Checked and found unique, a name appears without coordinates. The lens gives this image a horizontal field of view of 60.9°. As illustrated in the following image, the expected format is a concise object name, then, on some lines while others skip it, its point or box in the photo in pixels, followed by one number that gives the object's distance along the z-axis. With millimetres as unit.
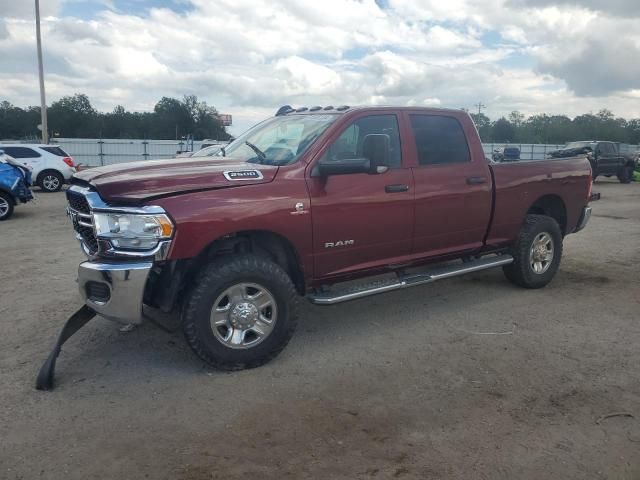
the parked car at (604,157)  22109
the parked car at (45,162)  16766
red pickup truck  3736
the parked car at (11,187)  11547
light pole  25891
